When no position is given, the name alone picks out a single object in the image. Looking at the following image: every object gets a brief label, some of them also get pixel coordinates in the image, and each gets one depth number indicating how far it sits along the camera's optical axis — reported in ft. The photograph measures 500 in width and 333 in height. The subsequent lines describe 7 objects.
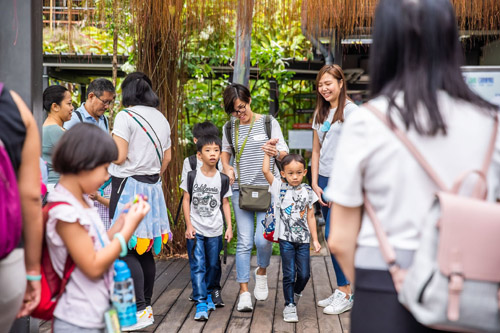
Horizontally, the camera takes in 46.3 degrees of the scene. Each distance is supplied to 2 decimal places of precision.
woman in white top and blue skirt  13.96
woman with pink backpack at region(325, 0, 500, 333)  5.05
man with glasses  16.17
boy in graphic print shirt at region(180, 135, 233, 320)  15.28
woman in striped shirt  15.75
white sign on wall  16.17
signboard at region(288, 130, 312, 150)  30.60
